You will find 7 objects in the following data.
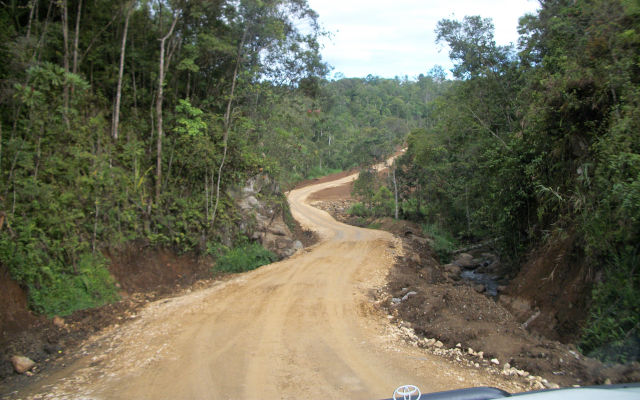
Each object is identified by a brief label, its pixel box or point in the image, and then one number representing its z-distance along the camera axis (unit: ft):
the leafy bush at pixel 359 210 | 90.90
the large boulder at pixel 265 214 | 46.26
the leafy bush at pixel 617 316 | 18.76
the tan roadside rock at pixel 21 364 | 18.93
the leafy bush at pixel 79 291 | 24.64
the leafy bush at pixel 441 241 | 57.16
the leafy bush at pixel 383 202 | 85.46
